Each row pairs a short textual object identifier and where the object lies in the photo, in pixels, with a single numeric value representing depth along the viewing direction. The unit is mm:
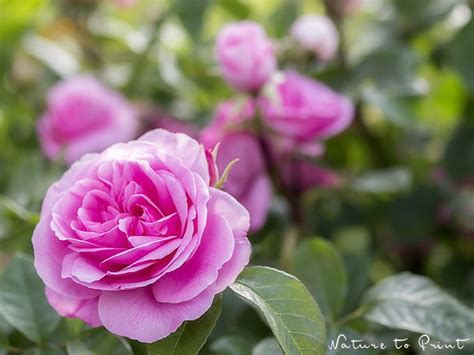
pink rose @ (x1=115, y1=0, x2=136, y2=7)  981
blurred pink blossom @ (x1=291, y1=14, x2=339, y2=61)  681
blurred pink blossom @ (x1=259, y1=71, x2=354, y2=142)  618
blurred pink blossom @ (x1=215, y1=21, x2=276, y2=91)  598
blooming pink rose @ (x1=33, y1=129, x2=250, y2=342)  457
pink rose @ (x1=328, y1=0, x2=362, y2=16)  775
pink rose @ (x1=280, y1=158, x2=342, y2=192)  678
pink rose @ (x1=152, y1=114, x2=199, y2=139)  743
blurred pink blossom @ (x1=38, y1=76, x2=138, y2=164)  778
